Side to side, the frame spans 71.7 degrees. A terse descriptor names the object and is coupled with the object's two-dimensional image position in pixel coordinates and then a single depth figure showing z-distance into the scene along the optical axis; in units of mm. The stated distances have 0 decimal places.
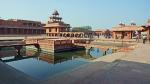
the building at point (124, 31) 23499
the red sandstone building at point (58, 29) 30837
